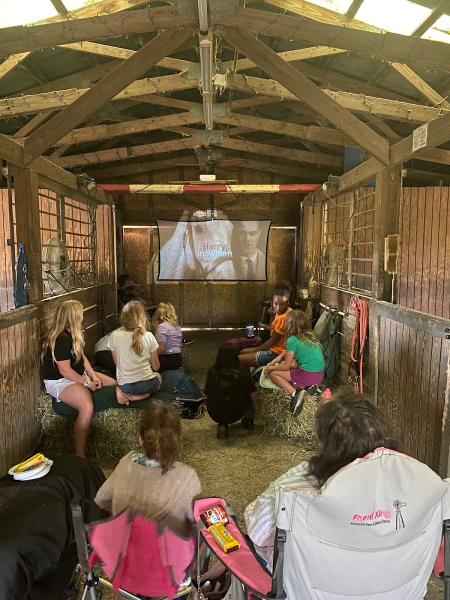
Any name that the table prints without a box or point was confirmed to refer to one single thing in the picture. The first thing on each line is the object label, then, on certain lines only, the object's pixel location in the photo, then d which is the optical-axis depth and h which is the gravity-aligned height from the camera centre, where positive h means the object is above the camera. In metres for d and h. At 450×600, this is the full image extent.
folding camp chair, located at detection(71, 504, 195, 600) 1.44 -0.97
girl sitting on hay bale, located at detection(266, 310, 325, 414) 3.77 -0.92
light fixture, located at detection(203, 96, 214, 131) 3.96 +1.29
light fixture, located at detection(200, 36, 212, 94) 2.81 +1.25
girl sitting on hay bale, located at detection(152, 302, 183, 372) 4.71 -0.89
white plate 1.91 -0.92
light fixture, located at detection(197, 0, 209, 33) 2.51 +1.33
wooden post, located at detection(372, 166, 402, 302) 3.65 +0.26
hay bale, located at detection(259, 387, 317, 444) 3.78 -1.39
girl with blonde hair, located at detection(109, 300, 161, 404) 3.57 -0.79
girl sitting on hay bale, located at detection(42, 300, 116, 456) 3.20 -0.80
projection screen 8.05 +0.03
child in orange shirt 4.66 -0.96
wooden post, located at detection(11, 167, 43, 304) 3.57 +0.24
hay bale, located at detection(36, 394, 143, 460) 3.48 -1.36
